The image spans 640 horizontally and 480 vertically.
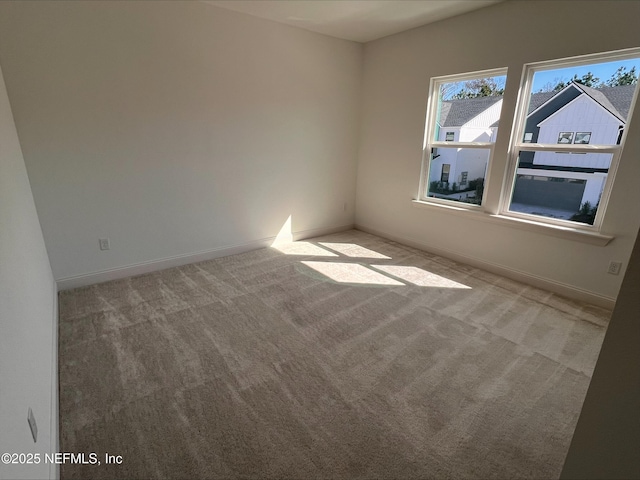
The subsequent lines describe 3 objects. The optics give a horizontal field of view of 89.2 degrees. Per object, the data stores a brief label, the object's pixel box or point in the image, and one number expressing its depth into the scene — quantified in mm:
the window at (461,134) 3477
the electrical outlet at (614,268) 2797
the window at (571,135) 2691
